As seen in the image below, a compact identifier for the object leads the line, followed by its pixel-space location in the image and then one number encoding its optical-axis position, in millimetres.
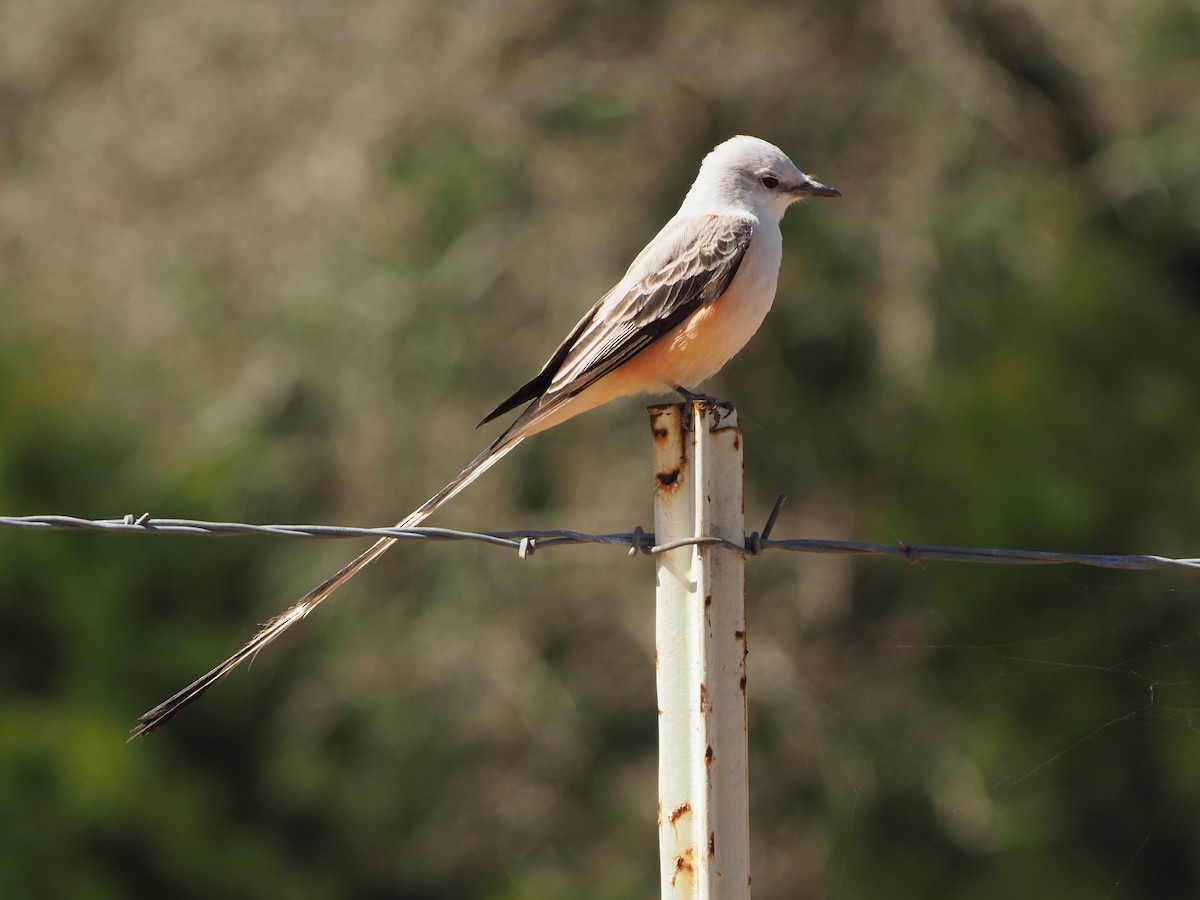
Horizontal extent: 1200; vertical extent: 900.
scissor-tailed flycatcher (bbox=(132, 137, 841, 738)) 8125
